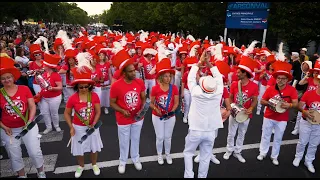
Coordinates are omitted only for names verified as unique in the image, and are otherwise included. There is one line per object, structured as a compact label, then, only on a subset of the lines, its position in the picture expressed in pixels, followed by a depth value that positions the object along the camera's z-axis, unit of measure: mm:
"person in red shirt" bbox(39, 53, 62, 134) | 5812
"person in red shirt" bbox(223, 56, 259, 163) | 4910
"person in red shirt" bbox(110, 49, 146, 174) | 4344
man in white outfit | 3750
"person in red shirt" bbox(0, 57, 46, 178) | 3877
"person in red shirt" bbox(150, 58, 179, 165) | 4645
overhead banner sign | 15258
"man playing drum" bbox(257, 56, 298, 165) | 4781
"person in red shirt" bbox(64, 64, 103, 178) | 4160
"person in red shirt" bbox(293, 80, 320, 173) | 4746
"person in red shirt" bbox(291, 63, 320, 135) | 5410
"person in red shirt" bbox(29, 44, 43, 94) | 6319
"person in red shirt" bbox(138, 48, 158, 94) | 8164
